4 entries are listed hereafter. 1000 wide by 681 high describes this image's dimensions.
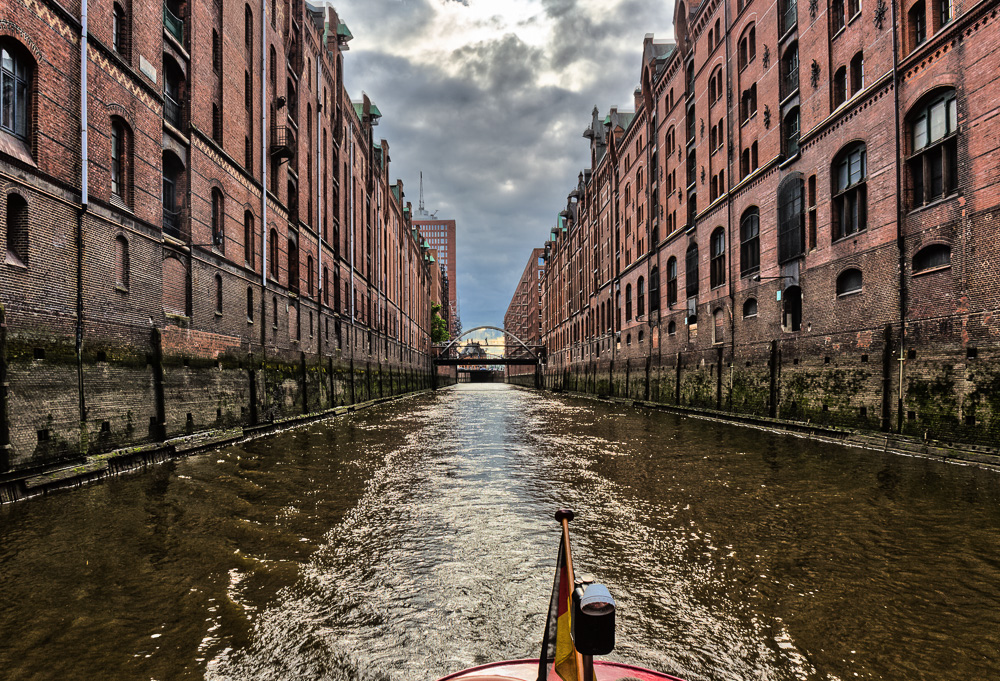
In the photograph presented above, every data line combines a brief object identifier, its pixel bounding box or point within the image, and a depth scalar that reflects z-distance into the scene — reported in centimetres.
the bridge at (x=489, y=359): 7069
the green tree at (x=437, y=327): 9231
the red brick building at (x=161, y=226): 920
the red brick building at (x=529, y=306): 9369
